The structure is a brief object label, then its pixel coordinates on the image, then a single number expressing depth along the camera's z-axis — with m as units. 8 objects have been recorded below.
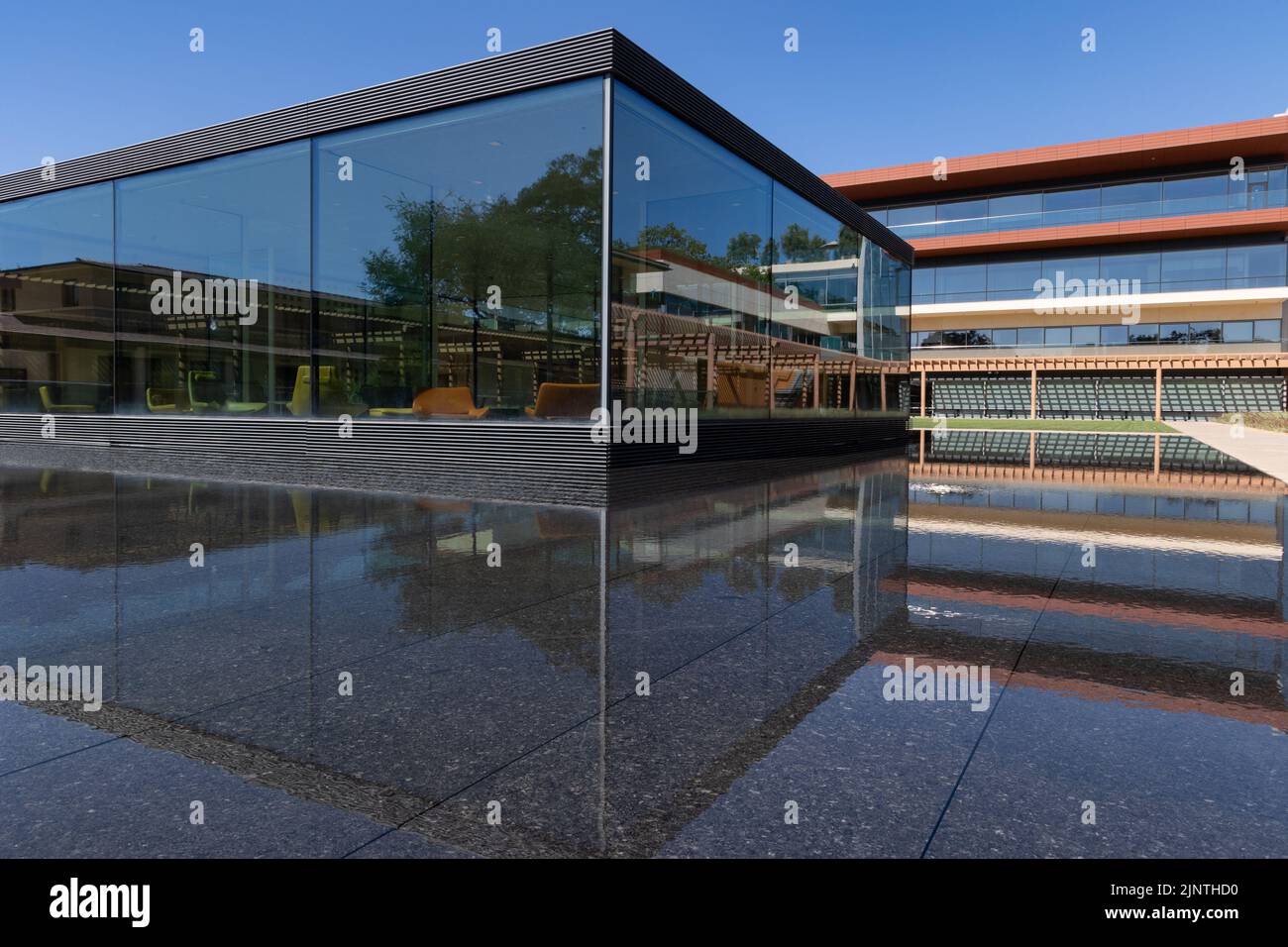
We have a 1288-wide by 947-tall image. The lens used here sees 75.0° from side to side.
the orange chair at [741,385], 12.81
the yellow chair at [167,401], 13.50
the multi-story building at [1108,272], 40.38
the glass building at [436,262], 10.19
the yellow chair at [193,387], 13.14
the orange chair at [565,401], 9.82
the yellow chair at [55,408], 14.67
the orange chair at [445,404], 10.95
